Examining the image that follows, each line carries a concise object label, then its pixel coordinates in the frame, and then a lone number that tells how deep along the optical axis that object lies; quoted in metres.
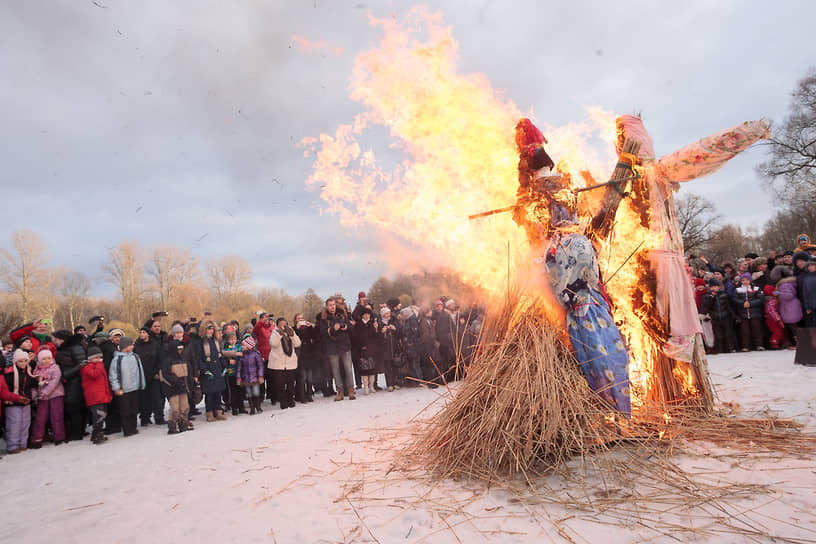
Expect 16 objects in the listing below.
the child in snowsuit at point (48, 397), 6.99
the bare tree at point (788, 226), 22.62
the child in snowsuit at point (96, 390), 7.05
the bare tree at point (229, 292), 39.16
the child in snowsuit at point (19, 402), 6.72
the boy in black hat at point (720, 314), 9.96
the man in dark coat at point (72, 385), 7.36
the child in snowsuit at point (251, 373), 8.45
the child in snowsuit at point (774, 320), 9.01
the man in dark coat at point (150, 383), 8.22
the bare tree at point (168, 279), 36.44
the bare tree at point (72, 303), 35.09
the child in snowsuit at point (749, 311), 9.41
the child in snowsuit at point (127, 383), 7.27
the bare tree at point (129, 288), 35.16
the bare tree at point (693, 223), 31.17
